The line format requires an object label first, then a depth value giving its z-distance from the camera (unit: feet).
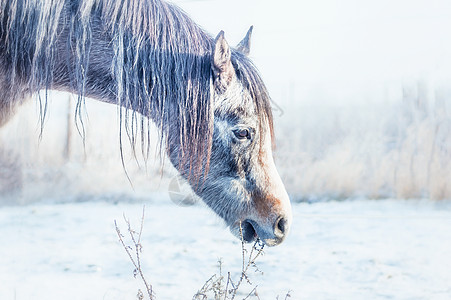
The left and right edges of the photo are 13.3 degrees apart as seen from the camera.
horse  17.88
